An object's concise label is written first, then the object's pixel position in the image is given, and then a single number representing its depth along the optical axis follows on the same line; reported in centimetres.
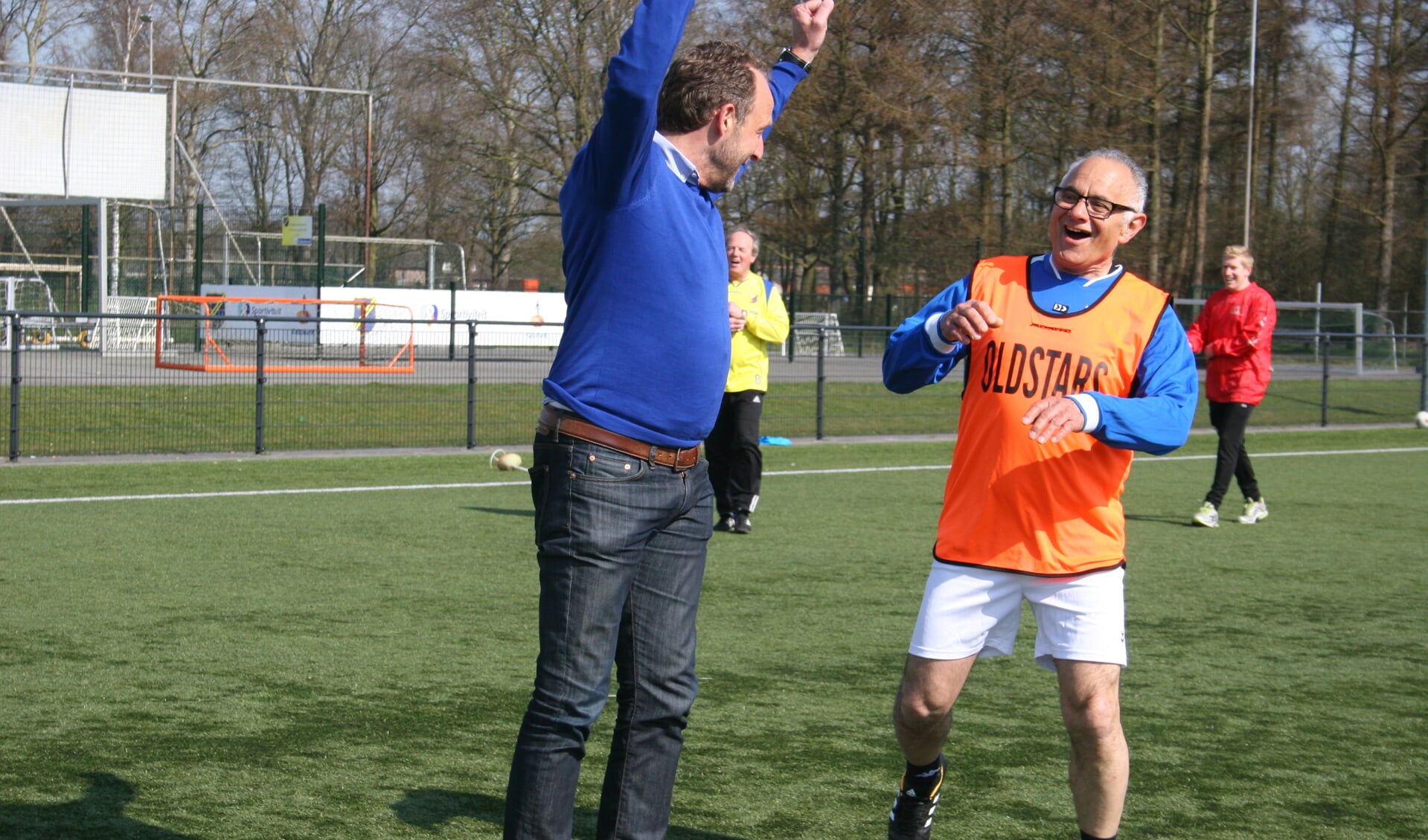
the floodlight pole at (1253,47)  3638
